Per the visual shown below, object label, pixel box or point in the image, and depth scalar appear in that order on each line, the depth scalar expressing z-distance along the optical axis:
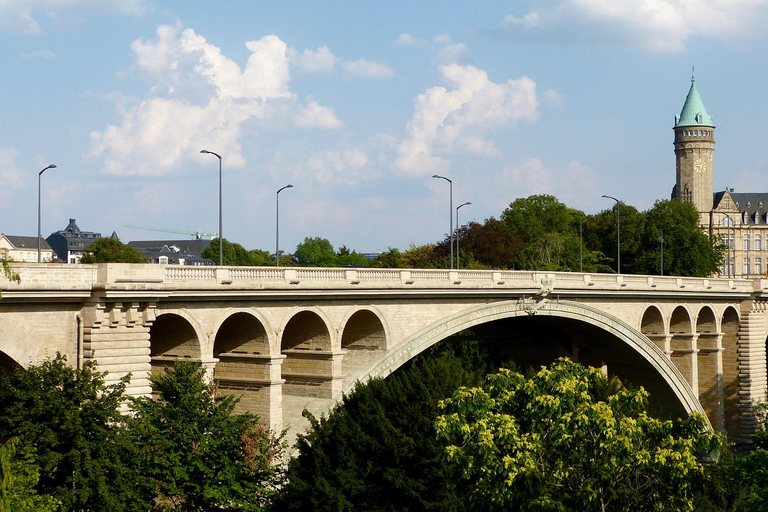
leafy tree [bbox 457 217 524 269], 96.94
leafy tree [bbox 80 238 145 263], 84.12
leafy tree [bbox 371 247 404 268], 109.44
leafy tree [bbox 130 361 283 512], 27.39
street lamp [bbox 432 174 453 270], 55.13
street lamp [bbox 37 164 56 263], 39.22
